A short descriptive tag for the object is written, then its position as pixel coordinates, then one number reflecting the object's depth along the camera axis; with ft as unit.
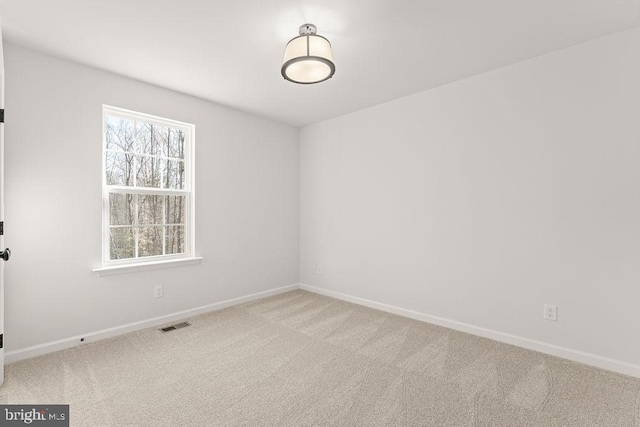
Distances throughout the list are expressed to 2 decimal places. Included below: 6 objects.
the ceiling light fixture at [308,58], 6.80
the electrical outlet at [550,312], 8.44
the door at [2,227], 6.70
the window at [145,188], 9.87
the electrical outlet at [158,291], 10.57
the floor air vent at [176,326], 10.14
